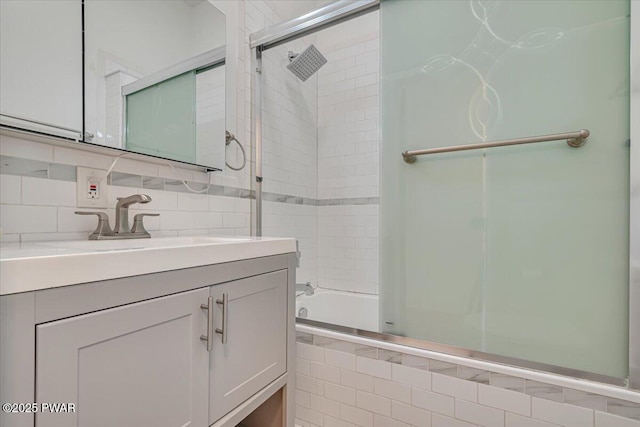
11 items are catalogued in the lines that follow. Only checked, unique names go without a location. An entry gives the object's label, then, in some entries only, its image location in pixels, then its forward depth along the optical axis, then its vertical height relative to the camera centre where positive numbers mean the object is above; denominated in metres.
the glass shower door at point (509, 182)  1.13 +0.14
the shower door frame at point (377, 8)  1.05 +0.21
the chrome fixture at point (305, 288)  2.30 -0.52
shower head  2.02 +0.99
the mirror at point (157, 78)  1.13 +0.56
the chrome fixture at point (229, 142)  1.72 +0.39
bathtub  2.15 -0.64
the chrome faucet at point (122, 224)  1.09 -0.03
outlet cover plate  1.09 +0.09
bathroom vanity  0.56 -0.26
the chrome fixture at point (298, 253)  2.34 -0.28
